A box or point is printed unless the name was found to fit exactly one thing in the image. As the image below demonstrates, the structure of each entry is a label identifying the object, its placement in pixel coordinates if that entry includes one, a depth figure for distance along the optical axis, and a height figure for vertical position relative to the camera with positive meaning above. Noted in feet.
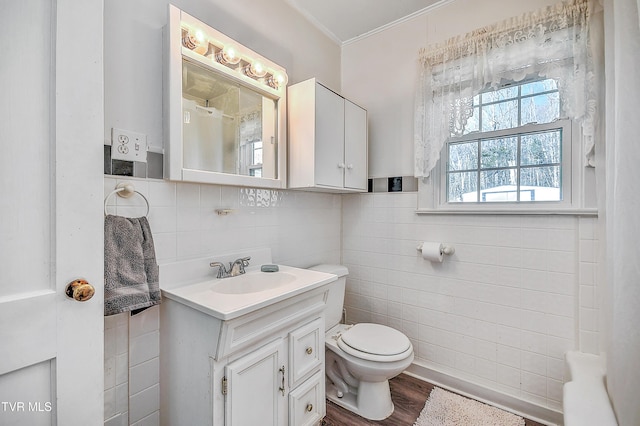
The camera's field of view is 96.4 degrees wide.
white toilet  5.03 -2.69
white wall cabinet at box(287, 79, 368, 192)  5.53 +1.50
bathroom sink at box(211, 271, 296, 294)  4.68 -1.18
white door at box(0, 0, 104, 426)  2.11 +0.01
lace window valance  4.68 +2.69
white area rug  5.15 -3.78
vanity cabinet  3.44 -2.06
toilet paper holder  6.09 -0.79
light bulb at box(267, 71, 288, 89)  5.46 +2.54
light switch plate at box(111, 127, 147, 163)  3.69 +0.87
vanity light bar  4.29 +2.58
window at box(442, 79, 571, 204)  5.24 +1.26
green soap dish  5.16 -1.04
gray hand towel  3.30 -0.67
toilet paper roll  6.05 -0.85
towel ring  3.55 +0.26
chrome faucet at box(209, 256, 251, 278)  4.67 -0.95
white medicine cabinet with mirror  4.07 +1.70
